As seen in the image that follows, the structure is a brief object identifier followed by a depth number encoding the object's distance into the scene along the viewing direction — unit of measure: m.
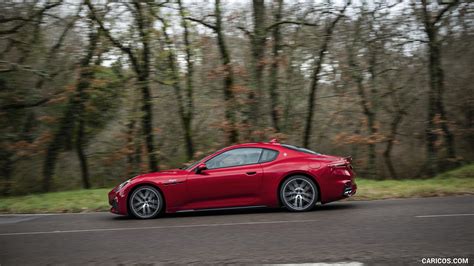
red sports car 10.03
